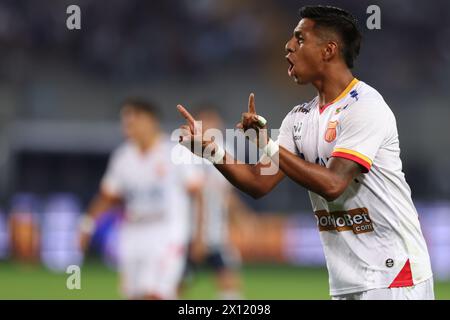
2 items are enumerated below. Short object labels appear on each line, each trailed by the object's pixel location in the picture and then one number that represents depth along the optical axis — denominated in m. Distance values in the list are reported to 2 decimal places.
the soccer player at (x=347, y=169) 9.59
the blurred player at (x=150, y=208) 19.58
